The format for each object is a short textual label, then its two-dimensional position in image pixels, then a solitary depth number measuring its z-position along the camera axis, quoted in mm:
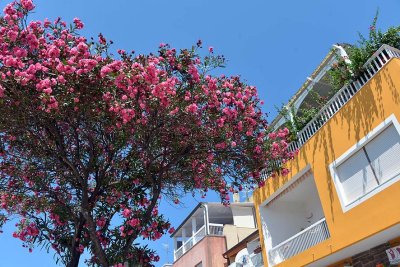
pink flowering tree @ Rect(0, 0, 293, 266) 8164
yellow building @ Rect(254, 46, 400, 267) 12086
